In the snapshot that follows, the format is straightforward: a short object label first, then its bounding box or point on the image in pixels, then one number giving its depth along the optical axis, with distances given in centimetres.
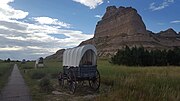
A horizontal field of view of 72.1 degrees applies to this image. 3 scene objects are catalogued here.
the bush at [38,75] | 1281
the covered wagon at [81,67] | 775
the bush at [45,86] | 792
